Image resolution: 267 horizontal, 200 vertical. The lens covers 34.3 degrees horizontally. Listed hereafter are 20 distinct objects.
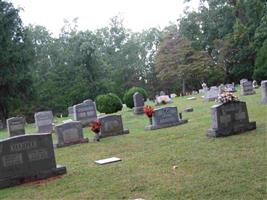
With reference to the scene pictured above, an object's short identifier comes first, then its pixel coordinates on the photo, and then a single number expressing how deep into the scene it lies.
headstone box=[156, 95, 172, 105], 28.89
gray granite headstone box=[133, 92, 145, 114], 23.66
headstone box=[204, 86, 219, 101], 25.60
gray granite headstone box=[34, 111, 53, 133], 20.98
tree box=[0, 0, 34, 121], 31.00
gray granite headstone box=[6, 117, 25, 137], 19.94
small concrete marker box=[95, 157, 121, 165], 10.06
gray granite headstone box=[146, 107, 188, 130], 15.87
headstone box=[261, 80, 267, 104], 17.92
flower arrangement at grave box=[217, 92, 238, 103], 12.19
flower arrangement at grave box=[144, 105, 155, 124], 16.16
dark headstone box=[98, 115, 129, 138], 15.19
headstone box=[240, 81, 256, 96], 26.39
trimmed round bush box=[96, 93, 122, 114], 24.98
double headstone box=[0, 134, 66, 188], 8.84
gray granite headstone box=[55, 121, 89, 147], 14.15
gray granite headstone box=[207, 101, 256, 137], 11.75
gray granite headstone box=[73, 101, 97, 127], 20.62
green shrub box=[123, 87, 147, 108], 27.02
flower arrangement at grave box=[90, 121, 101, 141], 14.29
